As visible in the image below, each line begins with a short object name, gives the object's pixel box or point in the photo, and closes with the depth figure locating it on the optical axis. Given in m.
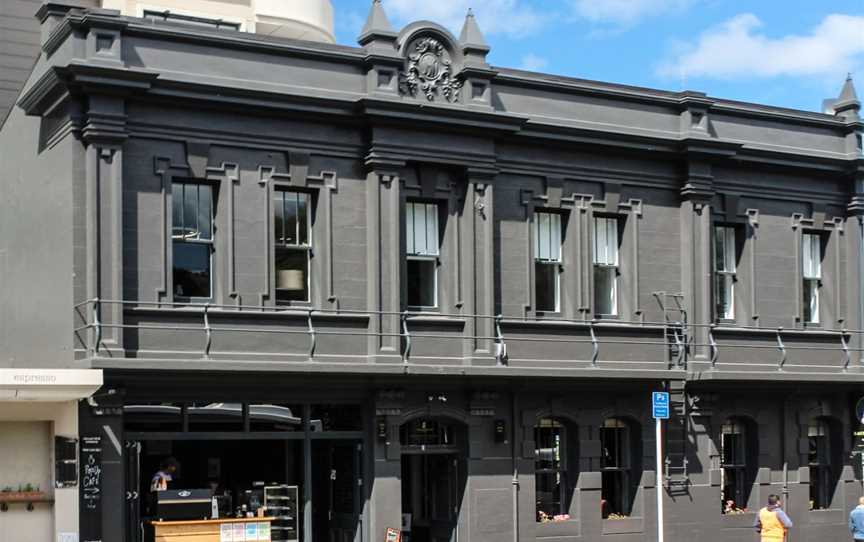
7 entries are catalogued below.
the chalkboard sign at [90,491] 21.88
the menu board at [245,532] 23.31
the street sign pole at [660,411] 25.25
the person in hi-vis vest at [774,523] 25.14
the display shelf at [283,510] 24.20
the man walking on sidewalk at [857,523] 25.12
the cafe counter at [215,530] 22.73
